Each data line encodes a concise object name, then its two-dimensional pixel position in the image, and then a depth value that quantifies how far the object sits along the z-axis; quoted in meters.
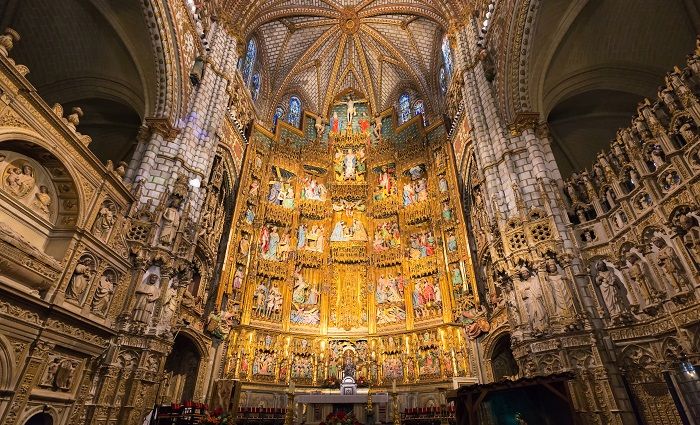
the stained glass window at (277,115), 26.57
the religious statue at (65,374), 9.00
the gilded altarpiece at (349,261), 17.48
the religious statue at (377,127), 27.08
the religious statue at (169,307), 11.89
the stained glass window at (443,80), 24.31
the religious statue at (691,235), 8.54
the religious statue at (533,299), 11.12
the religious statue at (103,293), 10.45
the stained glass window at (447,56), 22.53
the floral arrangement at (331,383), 17.42
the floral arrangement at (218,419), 9.83
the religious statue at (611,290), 10.45
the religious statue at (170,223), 12.31
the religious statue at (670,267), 8.95
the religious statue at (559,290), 10.77
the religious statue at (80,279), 9.73
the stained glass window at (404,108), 27.71
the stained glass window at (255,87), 24.94
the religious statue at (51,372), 8.74
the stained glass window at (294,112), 28.04
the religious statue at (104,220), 10.67
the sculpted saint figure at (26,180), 8.99
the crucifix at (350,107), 28.75
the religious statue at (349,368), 17.23
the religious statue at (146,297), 11.27
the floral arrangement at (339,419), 10.04
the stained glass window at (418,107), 26.74
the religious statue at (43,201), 9.48
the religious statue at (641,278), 9.70
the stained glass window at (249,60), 23.75
